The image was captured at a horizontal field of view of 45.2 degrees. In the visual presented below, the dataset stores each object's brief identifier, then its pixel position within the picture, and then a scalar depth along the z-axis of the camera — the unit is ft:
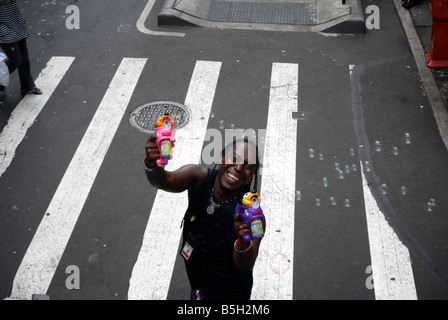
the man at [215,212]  13.15
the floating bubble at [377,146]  24.94
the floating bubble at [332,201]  22.05
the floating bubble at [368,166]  23.80
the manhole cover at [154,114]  26.71
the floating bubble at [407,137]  25.44
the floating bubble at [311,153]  24.59
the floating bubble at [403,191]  22.49
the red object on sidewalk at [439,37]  28.43
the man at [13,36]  26.48
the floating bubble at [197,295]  14.40
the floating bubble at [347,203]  22.00
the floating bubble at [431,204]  21.76
